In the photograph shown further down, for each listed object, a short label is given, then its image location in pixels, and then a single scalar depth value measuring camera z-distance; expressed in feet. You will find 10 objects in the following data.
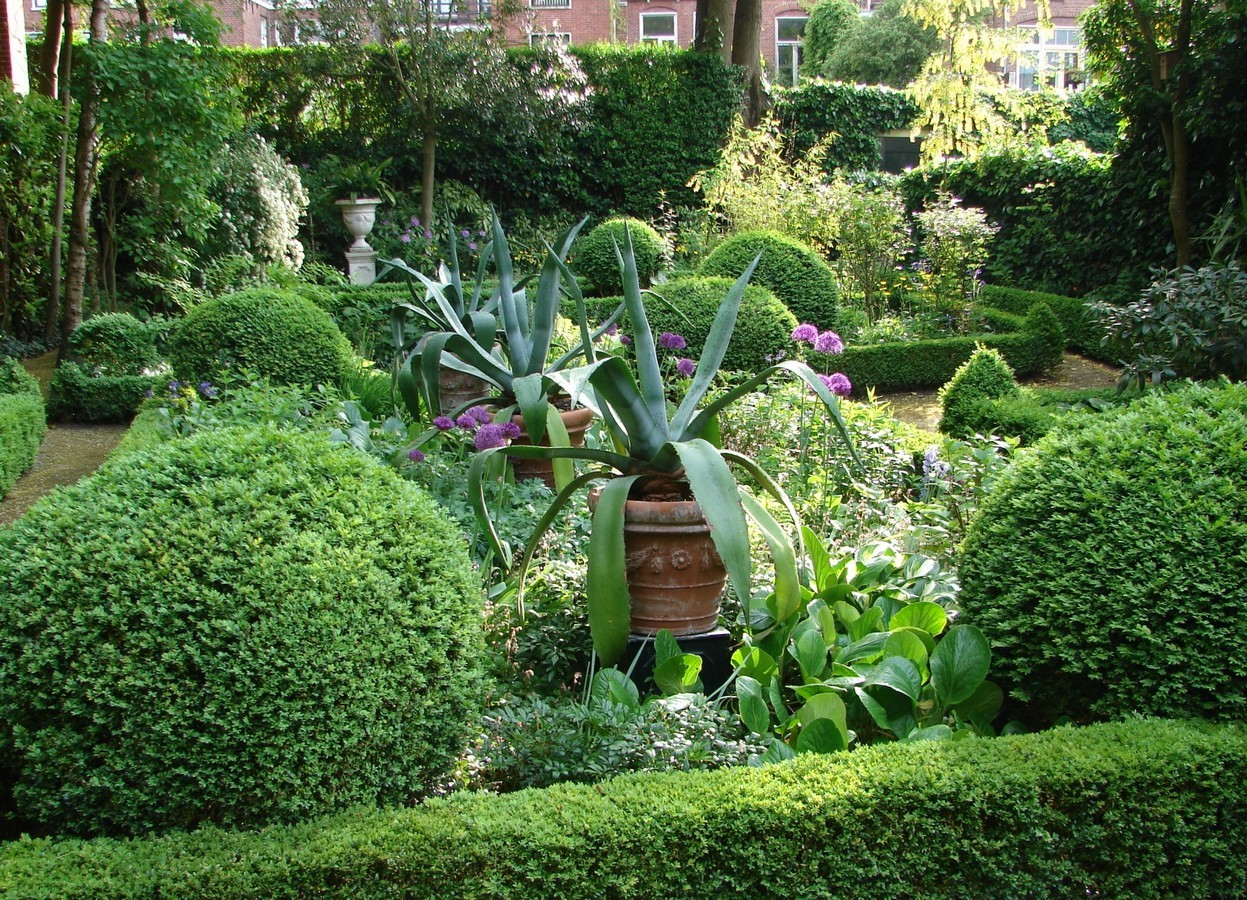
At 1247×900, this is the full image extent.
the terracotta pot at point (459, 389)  17.57
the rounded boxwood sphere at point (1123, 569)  7.77
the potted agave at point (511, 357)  12.60
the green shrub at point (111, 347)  24.86
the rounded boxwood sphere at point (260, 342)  19.44
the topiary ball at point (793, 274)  29.04
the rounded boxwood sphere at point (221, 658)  6.50
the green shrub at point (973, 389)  20.44
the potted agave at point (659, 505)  8.45
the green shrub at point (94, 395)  22.95
